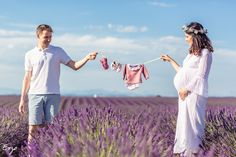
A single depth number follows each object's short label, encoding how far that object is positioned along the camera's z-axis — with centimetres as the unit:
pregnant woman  597
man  694
